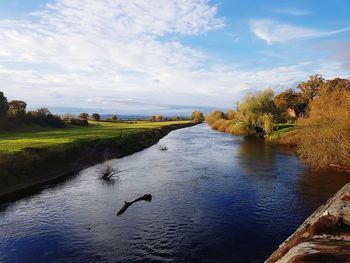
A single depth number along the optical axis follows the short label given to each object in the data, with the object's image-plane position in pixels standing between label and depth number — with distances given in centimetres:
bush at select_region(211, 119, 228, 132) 12311
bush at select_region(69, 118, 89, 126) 10088
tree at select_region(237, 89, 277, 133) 9694
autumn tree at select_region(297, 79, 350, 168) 4188
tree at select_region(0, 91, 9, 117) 7275
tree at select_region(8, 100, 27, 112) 10247
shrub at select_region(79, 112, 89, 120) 13611
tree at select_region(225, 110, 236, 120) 14912
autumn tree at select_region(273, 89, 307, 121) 11894
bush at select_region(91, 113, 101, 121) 14588
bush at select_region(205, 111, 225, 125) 16612
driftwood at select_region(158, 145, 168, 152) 6530
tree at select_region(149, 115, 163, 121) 19531
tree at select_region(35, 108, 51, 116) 8749
